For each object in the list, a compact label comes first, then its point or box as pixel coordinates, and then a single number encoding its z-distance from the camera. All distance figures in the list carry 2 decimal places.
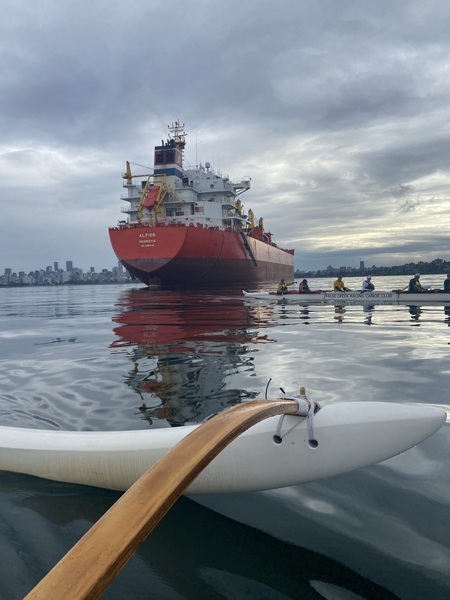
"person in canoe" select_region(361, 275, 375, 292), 21.64
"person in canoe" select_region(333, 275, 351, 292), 22.30
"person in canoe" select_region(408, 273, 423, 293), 19.60
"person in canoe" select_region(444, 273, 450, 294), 18.74
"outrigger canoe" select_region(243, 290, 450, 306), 18.92
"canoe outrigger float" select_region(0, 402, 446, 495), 2.68
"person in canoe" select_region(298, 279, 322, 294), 22.28
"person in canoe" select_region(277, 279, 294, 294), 22.82
